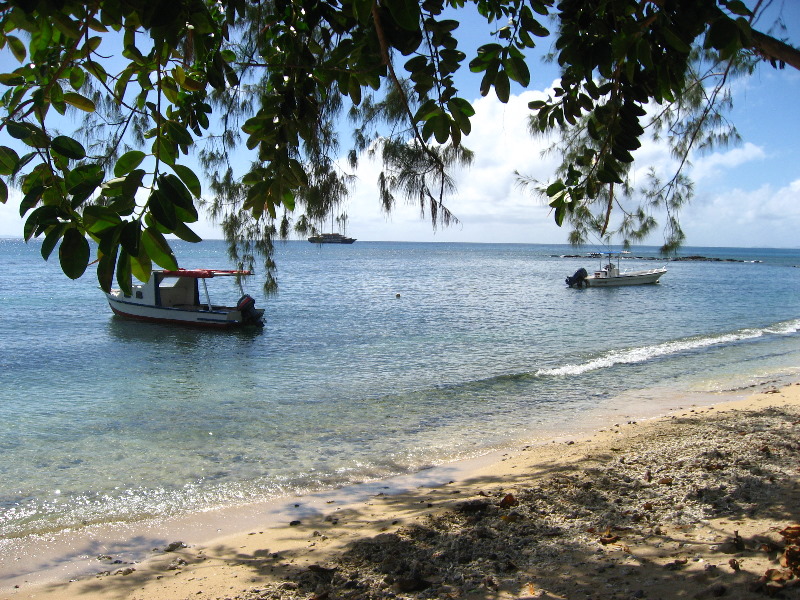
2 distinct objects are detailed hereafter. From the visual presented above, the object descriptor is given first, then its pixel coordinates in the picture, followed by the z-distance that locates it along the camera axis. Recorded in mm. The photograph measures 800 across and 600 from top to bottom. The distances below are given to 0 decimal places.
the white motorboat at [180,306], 21719
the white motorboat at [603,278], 40281
